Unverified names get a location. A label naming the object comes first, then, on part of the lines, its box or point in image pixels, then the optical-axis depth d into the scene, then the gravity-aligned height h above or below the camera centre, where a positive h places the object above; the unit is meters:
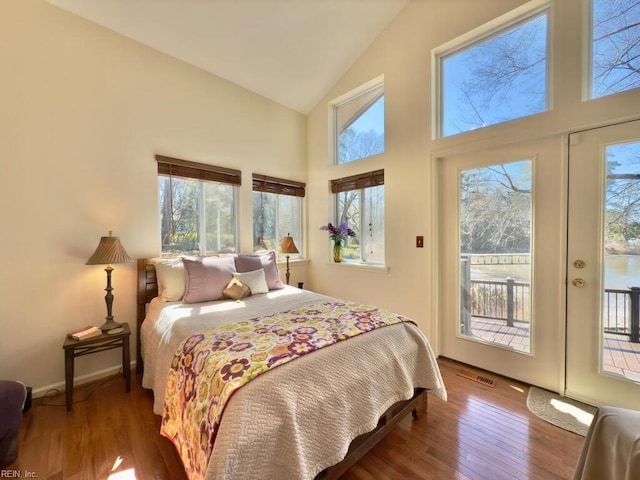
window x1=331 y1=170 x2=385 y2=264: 3.32 +0.33
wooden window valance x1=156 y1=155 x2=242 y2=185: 2.73 +0.73
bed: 1.04 -0.77
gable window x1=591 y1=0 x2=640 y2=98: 1.83 +1.33
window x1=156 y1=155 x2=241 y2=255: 2.81 +0.34
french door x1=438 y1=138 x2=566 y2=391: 2.14 -0.20
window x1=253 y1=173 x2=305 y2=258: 3.53 +0.36
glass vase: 3.64 -0.20
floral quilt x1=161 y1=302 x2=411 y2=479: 1.14 -0.58
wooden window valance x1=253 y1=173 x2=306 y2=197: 3.49 +0.71
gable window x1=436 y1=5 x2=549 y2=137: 2.21 +1.45
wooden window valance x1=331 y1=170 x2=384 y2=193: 3.24 +0.71
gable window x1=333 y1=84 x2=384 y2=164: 3.36 +1.48
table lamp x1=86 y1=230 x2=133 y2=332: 2.12 -0.16
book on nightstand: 2.08 -0.75
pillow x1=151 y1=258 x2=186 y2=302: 2.39 -0.38
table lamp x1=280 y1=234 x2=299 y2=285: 3.43 -0.11
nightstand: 1.96 -0.87
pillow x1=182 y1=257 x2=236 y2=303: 2.36 -0.38
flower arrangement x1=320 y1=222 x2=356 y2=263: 3.54 +0.03
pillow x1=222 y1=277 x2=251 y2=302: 2.46 -0.49
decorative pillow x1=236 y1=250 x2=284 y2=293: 2.78 -0.30
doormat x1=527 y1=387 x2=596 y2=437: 1.77 -1.23
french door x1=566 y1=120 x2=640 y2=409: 1.81 -0.21
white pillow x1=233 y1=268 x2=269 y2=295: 2.59 -0.42
